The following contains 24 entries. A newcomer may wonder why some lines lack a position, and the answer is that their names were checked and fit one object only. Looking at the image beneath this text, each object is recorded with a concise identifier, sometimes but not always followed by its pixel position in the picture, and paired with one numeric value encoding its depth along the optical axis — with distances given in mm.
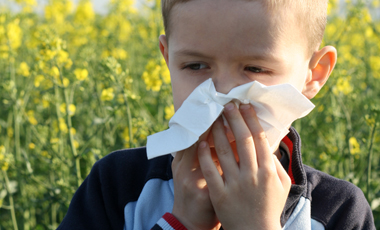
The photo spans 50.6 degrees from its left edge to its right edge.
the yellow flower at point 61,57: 2153
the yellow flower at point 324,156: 2257
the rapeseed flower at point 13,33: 2932
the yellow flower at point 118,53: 3496
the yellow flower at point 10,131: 3076
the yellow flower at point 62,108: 2554
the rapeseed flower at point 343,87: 2337
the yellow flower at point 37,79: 2540
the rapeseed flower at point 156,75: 2408
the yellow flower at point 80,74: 2202
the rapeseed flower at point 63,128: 2458
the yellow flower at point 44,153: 2543
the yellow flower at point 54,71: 2084
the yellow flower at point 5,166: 1994
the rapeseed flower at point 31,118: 3017
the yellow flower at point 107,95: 2123
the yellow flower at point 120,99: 2156
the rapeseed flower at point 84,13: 4922
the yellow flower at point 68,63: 2228
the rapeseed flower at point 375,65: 3737
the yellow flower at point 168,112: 2324
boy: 1017
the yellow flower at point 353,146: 2308
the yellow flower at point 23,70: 3057
